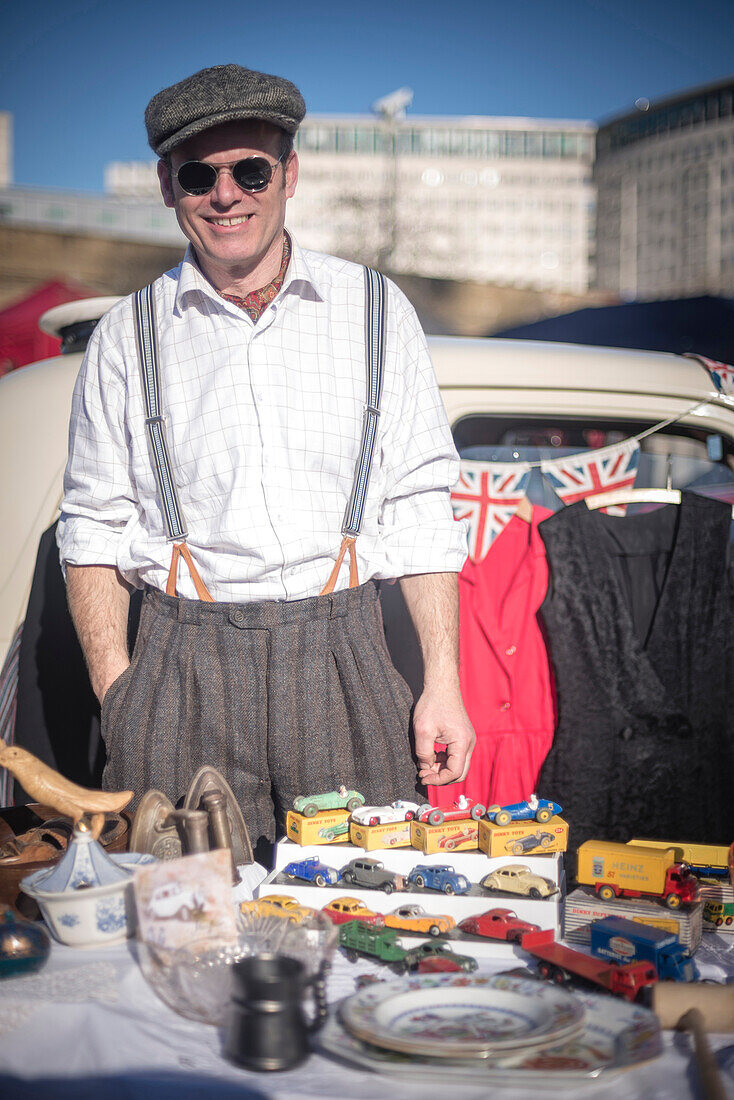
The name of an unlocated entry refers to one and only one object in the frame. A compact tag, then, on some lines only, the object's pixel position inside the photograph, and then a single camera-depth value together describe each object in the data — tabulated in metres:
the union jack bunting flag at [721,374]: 2.98
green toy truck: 1.17
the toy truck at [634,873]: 1.29
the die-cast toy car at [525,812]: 1.38
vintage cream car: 2.68
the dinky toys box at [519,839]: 1.35
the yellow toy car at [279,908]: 1.17
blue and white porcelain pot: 1.20
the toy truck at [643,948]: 1.15
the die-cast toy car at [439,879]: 1.30
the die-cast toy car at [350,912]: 1.26
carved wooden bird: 1.30
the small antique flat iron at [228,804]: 1.39
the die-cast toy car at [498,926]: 1.21
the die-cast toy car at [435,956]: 1.13
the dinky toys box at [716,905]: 1.33
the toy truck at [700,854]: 1.37
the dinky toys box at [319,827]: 1.43
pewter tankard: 0.93
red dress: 2.74
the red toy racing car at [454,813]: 1.40
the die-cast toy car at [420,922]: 1.23
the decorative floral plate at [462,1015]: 0.92
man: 1.83
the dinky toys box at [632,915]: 1.23
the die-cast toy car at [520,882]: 1.29
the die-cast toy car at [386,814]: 1.40
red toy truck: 1.09
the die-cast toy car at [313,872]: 1.35
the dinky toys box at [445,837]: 1.37
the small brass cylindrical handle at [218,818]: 1.33
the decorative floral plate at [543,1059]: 0.89
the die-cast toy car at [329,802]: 1.46
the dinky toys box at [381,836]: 1.39
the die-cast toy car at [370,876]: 1.31
